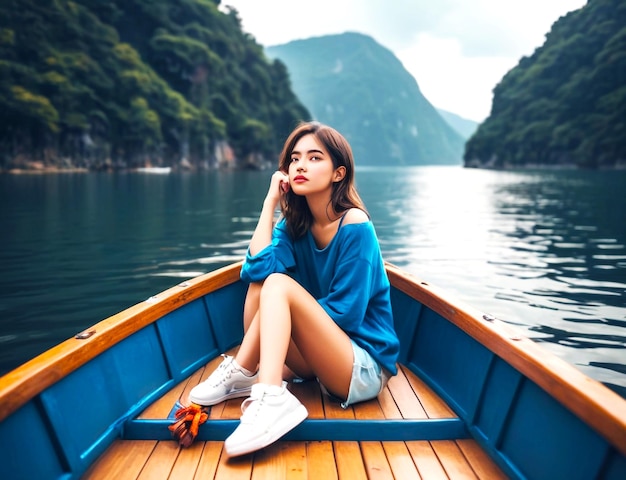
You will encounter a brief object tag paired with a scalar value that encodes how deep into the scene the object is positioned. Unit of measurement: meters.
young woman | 2.05
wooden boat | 1.61
